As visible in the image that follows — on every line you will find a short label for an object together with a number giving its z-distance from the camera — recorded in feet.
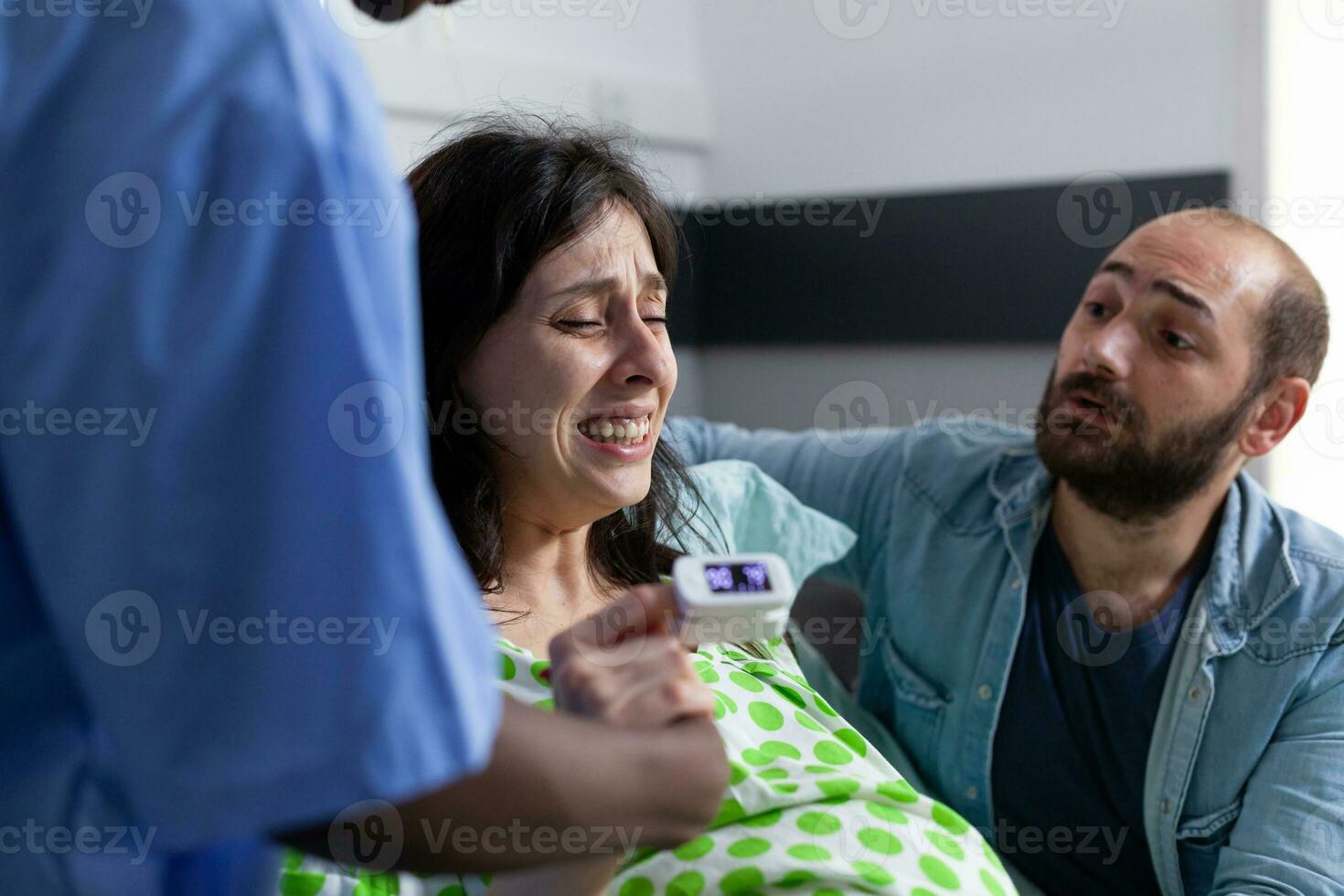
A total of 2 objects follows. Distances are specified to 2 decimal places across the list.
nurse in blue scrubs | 1.67
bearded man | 5.20
